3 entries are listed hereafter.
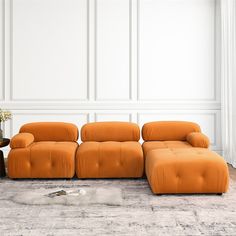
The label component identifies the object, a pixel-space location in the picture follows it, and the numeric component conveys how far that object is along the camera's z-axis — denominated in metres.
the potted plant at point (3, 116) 5.35
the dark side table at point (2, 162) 5.11
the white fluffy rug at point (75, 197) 3.79
